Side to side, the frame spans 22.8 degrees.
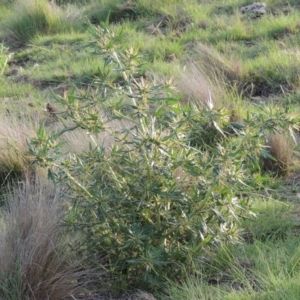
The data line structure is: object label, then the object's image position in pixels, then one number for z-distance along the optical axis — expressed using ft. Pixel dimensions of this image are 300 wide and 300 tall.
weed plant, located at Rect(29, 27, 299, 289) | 12.20
